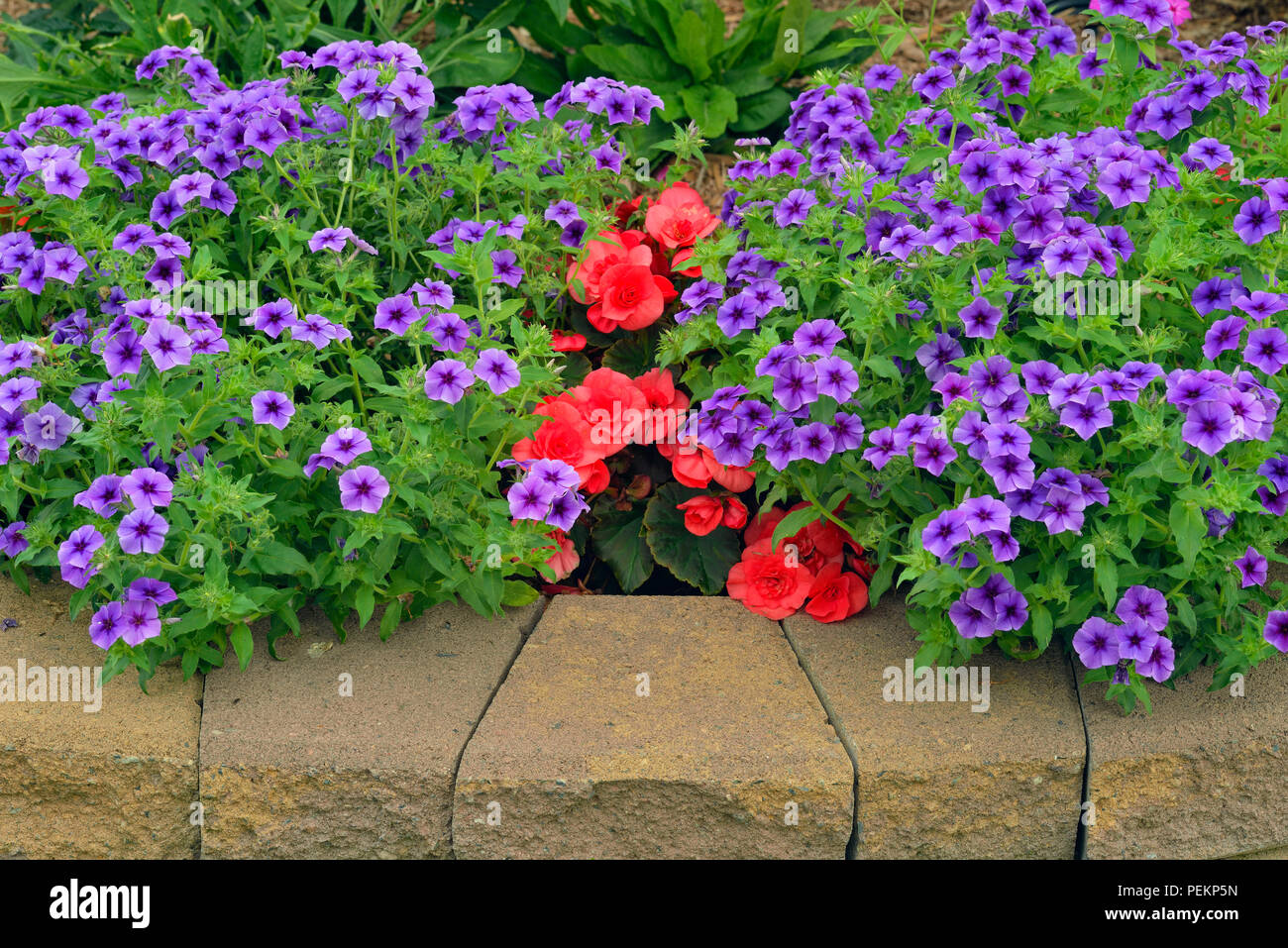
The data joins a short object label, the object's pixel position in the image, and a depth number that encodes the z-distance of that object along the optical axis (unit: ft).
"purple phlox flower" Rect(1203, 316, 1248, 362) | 7.15
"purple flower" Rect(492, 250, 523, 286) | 8.54
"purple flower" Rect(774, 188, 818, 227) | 8.27
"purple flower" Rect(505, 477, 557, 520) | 7.42
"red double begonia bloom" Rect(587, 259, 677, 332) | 8.98
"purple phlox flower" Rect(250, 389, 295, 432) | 7.00
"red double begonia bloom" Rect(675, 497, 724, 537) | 8.61
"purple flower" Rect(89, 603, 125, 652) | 7.01
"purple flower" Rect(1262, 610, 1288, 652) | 7.10
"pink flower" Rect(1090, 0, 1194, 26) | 10.23
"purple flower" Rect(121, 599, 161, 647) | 6.98
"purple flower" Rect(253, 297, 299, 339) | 7.45
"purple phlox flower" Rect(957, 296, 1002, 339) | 7.27
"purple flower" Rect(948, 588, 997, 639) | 7.06
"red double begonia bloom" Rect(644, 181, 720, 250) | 9.44
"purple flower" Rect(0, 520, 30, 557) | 7.79
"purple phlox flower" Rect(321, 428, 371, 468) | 6.81
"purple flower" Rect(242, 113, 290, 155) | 8.25
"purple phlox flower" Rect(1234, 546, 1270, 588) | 7.08
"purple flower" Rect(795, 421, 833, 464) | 7.38
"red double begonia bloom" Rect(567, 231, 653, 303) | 9.16
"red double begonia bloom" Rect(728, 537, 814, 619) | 8.20
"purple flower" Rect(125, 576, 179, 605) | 7.04
